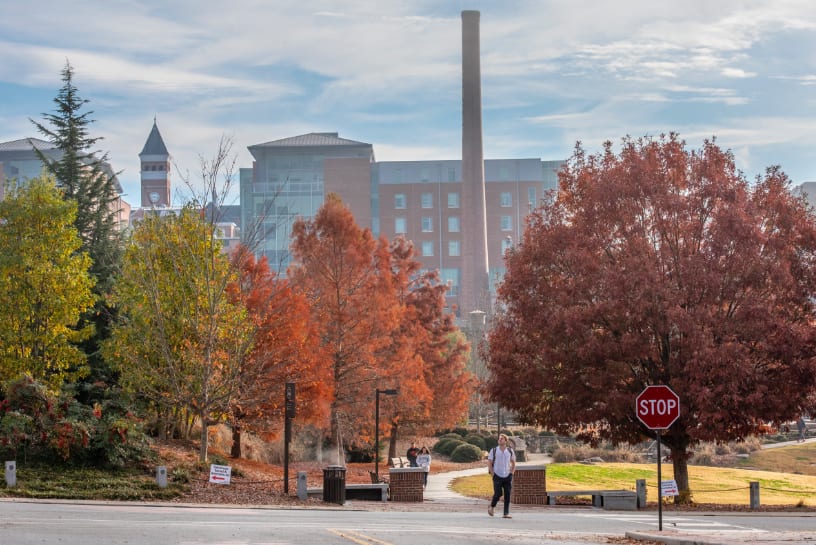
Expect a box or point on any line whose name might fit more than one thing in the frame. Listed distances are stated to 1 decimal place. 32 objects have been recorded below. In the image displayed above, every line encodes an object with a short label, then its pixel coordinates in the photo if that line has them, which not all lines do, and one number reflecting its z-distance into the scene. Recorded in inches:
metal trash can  1020.5
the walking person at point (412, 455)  1550.9
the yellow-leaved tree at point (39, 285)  1251.2
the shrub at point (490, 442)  2400.6
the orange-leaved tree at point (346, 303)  1550.2
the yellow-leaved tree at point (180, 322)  1176.8
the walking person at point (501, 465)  801.6
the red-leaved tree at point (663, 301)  1079.6
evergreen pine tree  1453.0
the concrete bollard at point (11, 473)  963.3
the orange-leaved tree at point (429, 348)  1844.2
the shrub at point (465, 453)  2162.9
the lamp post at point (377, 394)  1334.9
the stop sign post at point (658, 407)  738.2
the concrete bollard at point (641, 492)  1109.1
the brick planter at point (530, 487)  1139.9
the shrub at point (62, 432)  1056.2
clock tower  7116.1
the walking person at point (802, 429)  2553.6
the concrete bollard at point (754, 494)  1126.4
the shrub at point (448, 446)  2280.1
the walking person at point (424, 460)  1517.0
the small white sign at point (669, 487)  876.0
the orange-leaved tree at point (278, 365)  1337.4
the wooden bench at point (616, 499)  1109.7
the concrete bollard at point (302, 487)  1033.5
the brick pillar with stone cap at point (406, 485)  1143.6
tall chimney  4138.8
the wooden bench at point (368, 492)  1139.9
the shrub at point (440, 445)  2303.2
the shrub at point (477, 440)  2383.1
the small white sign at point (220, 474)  1041.5
